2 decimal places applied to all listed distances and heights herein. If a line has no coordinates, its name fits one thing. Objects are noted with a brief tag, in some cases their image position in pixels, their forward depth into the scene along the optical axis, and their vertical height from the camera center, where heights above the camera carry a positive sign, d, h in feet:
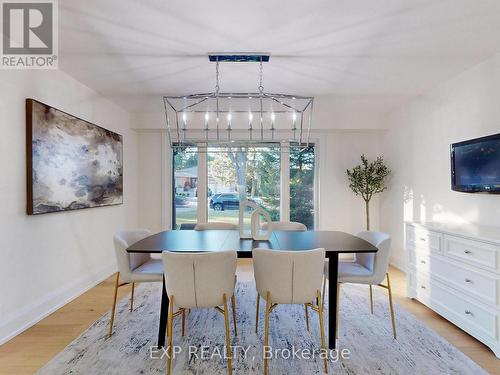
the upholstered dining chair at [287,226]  11.12 -1.53
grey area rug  6.59 -4.15
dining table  7.24 -1.57
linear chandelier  14.26 +3.71
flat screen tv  8.55 +0.69
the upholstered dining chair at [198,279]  6.26 -2.05
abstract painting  8.56 +1.00
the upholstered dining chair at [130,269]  7.86 -2.34
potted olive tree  14.88 +0.44
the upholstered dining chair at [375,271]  7.77 -2.39
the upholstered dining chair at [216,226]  11.32 -1.51
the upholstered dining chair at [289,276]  6.38 -2.02
